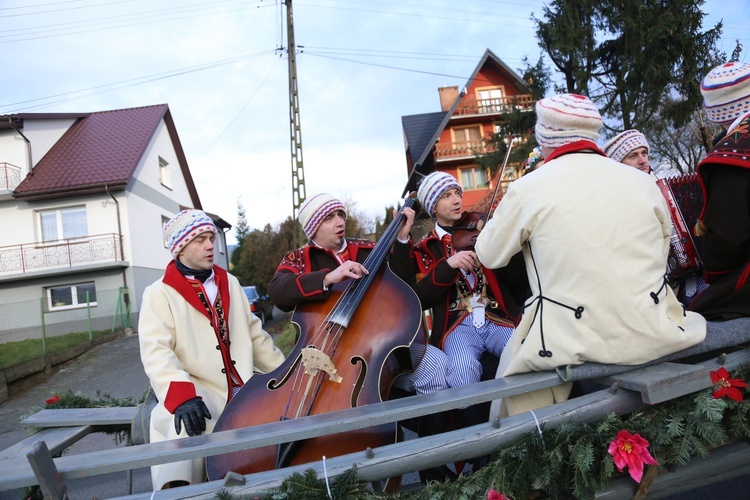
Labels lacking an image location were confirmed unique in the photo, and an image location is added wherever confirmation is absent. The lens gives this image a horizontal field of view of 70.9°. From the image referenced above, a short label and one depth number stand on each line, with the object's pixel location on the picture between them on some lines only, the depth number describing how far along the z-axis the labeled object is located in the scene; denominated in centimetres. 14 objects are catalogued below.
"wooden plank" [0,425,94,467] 251
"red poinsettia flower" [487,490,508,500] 169
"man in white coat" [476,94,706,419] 191
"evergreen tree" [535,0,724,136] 1322
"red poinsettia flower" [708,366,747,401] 186
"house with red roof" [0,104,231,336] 1870
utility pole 1504
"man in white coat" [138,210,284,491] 257
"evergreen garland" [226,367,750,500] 173
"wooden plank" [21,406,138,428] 298
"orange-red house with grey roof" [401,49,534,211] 2564
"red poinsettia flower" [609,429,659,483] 174
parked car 1770
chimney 2925
